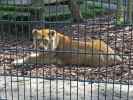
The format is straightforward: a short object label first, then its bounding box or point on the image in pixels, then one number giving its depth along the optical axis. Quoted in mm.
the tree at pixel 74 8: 10981
